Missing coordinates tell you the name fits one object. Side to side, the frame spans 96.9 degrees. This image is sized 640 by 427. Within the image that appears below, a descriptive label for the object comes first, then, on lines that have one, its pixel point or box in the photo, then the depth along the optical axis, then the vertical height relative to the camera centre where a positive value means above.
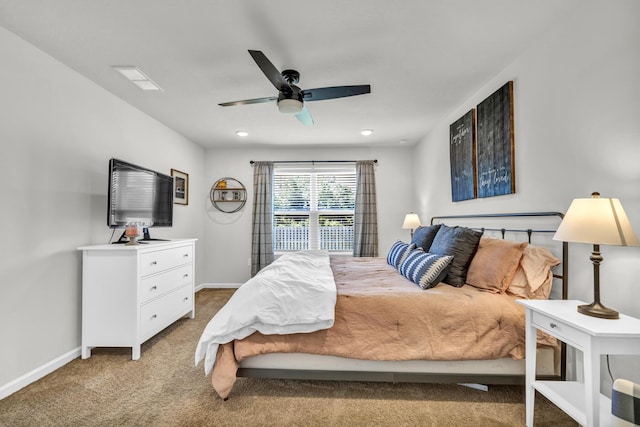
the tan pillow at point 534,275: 1.85 -0.39
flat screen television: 2.52 +0.18
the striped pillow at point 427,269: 2.11 -0.41
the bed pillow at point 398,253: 2.85 -0.39
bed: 1.79 -0.75
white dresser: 2.39 -0.70
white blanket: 1.79 -0.63
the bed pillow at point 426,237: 2.89 -0.22
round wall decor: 4.99 +0.35
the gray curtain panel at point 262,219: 4.83 -0.07
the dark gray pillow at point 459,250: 2.21 -0.28
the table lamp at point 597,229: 1.25 -0.06
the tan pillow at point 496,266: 1.98 -0.36
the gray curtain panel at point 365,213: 4.78 +0.04
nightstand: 1.17 -0.57
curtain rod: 4.96 +0.95
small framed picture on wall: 4.09 +0.41
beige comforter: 1.78 -0.76
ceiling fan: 2.12 +0.96
